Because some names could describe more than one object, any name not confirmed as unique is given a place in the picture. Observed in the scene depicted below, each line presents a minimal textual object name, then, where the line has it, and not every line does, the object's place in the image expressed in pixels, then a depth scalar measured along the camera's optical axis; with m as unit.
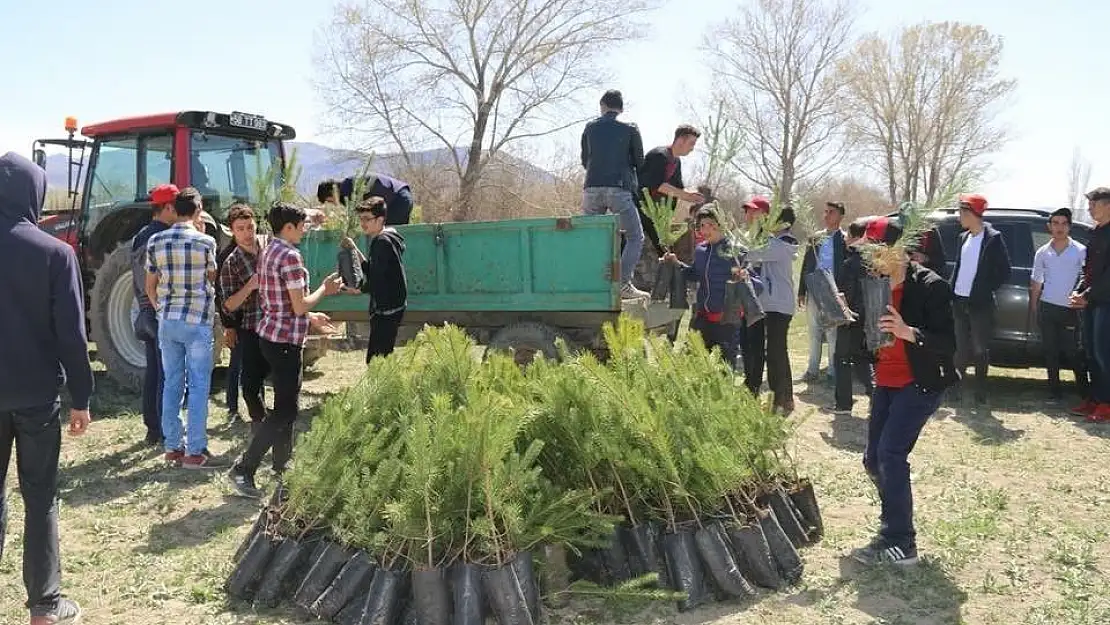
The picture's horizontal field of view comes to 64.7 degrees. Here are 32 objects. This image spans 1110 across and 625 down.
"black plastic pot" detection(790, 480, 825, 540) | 4.13
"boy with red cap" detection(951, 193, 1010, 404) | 6.95
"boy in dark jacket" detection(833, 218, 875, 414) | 3.98
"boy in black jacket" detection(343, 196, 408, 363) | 5.40
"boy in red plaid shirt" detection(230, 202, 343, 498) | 4.55
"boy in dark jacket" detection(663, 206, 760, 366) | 5.90
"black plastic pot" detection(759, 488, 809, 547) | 3.90
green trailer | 6.11
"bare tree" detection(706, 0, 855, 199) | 30.11
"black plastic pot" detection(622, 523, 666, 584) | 3.46
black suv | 7.53
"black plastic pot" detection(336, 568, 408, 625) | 3.09
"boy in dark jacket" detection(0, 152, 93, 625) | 3.14
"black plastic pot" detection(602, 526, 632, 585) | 3.47
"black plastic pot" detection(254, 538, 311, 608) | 3.38
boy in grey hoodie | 6.26
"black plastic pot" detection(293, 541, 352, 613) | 3.28
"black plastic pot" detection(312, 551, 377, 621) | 3.21
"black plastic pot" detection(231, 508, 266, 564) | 3.58
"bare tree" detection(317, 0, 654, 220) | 22.23
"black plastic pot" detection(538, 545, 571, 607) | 3.36
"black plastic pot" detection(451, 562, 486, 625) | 3.04
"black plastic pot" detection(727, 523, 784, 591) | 3.51
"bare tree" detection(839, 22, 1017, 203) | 29.89
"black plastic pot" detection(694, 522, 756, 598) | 3.41
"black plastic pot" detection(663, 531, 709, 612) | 3.39
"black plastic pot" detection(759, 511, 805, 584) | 3.61
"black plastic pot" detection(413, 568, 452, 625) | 3.06
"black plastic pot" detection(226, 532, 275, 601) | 3.44
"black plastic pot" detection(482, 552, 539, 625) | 3.06
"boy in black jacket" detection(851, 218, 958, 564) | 3.68
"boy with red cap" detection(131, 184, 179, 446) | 5.49
